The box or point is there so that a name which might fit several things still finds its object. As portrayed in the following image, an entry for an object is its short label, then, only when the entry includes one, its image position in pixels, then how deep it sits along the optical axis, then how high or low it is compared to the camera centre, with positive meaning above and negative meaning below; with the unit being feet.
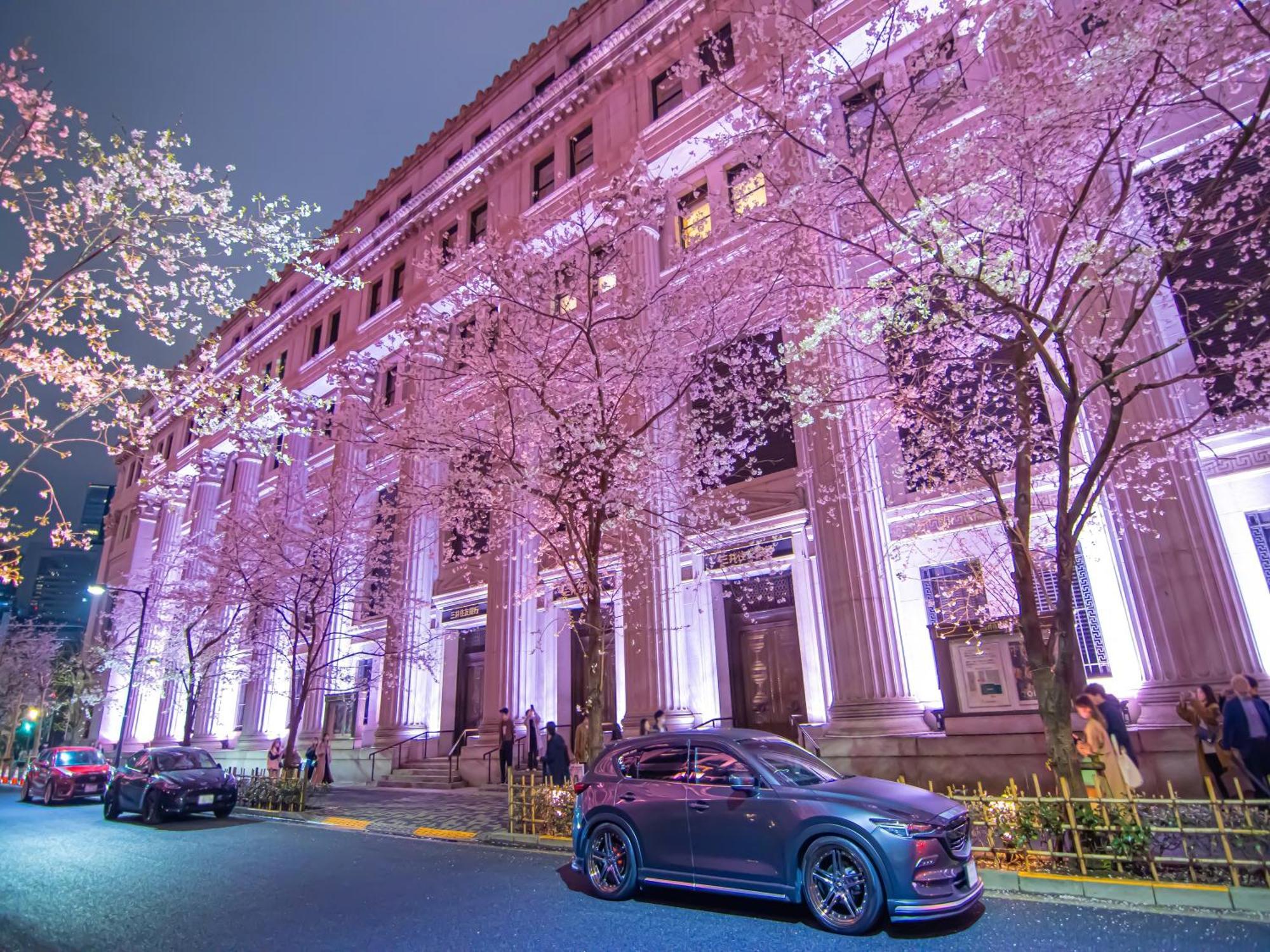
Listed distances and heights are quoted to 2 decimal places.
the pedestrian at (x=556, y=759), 47.34 -3.51
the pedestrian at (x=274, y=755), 68.85 -3.36
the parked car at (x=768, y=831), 17.33 -3.77
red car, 64.90 -4.16
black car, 45.98 -4.12
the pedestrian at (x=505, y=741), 55.98 -2.52
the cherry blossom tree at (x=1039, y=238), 25.41 +21.39
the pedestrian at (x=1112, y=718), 28.40 -1.51
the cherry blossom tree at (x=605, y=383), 43.09 +23.55
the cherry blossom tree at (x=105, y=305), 26.89 +17.82
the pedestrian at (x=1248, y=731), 26.27 -2.15
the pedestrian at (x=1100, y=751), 26.20 -2.70
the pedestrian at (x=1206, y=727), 29.99 -2.23
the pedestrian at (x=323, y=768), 70.08 -5.04
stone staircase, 63.67 -5.93
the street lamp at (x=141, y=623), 84.17 +14.12
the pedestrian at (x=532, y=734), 52.32 -1.94
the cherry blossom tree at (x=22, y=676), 162.61 +13.53
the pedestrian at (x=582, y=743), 42.24 -2.32
